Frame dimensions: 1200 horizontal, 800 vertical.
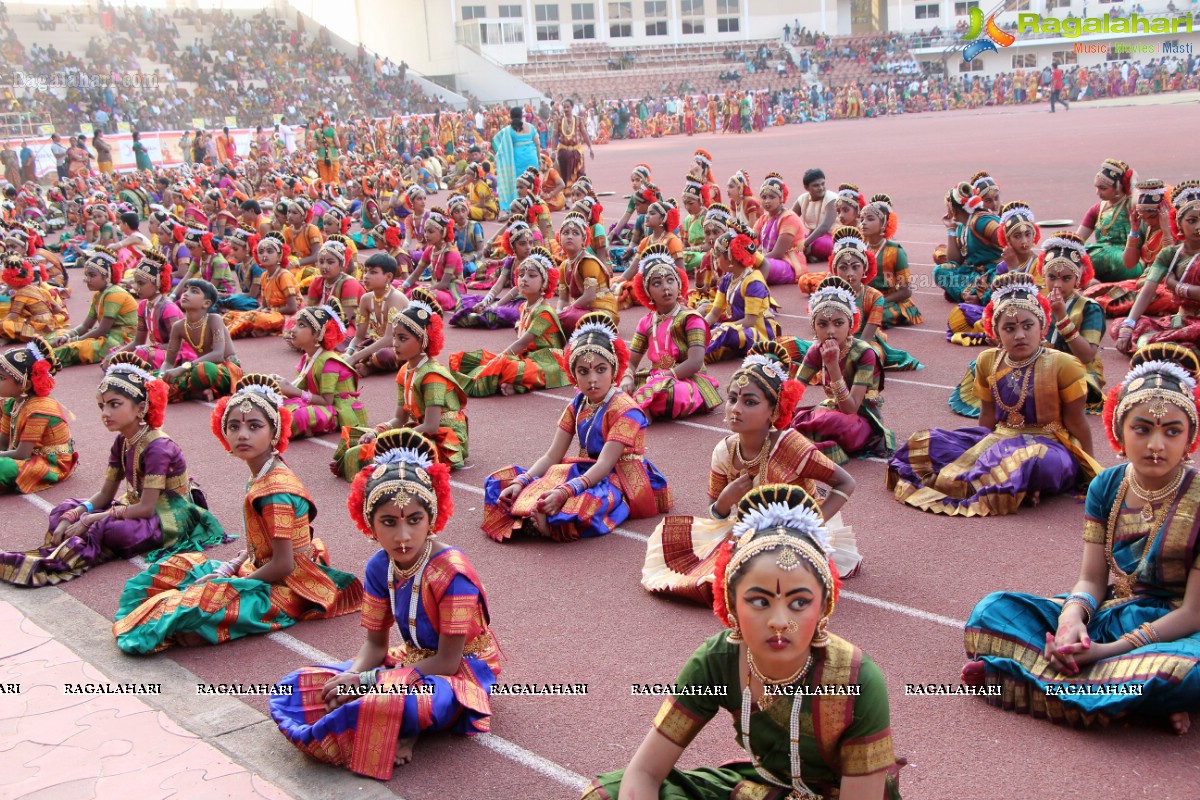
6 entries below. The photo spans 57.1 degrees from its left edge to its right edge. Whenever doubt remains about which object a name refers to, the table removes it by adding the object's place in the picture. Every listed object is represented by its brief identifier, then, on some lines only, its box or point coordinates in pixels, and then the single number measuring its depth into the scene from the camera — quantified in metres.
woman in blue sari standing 22.52
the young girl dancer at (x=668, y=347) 8.79
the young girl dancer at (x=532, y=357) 10.30
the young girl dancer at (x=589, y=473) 6.65
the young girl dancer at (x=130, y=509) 6.41
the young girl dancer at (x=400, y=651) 4.34
